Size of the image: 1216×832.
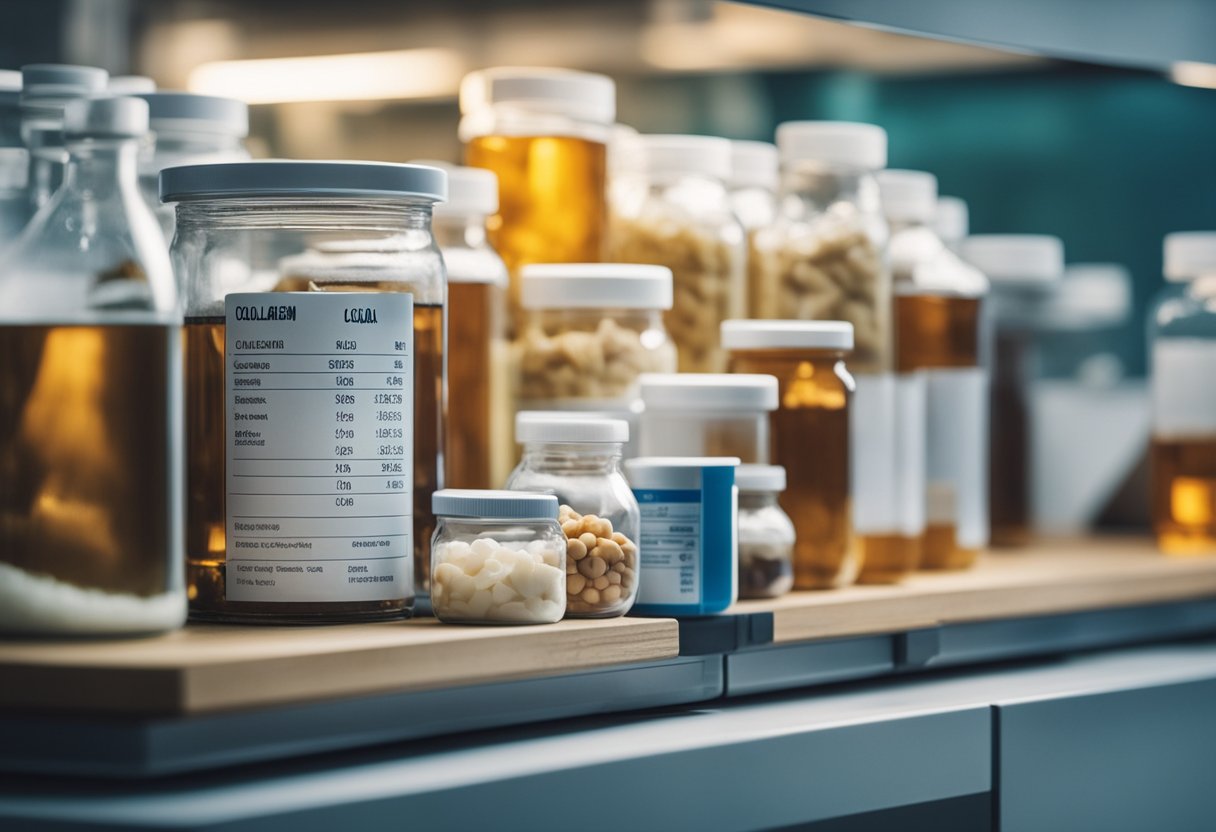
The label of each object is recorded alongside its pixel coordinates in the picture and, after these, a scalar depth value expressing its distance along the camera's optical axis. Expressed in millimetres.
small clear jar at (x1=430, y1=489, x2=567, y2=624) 1120
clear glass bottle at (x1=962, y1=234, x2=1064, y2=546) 1635
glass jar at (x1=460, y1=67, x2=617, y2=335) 1313
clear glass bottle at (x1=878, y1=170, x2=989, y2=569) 1425
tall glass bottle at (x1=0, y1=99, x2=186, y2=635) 1071
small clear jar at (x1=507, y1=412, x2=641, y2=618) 1152
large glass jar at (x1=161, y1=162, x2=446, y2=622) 1124
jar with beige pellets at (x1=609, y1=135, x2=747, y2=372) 1333
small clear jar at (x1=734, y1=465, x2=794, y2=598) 1248
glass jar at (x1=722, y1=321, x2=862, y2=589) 1292
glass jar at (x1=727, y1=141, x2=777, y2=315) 1379
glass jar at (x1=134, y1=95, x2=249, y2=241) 1218
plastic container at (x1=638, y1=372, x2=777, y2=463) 1244
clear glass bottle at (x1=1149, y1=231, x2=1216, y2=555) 1599
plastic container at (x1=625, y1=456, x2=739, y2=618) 1187
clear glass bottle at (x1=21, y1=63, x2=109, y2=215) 1183
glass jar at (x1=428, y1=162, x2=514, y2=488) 1262
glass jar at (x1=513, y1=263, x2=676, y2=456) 1253
